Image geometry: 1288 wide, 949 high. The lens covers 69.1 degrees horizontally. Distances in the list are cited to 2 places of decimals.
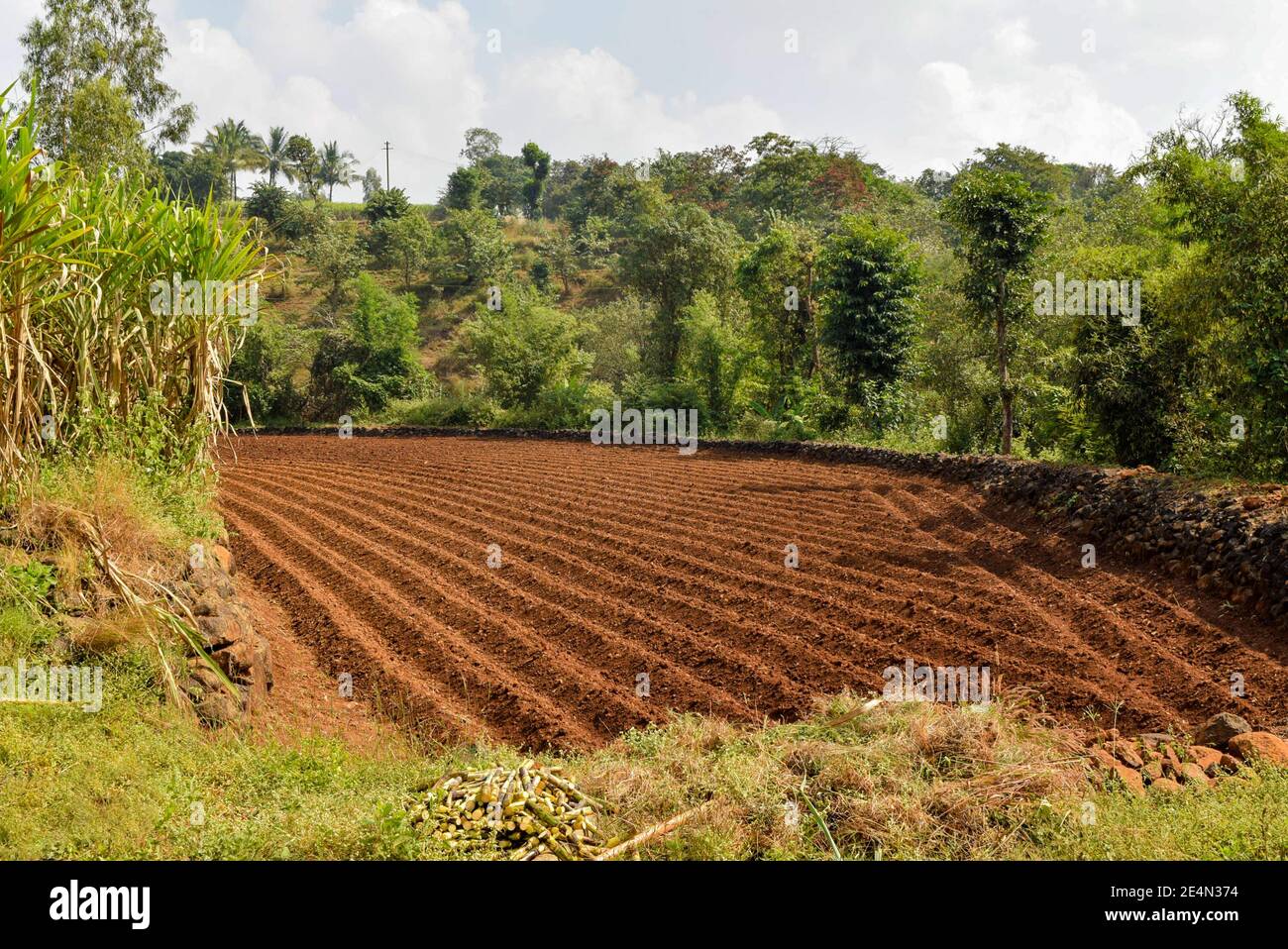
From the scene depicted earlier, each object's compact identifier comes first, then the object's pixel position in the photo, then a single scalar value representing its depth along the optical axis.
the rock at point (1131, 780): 4.04
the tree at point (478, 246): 44.75
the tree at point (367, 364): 28.09
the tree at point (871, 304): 19.38
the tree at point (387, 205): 50.97
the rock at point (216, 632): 5.16
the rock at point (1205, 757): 4.41
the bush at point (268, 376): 28.19
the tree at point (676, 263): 29.03
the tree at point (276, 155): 64.56
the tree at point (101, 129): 23.44
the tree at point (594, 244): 51.73
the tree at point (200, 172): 60.62
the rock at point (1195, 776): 4.12
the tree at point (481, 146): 84.62
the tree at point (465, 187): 59.62
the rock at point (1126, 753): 4.41
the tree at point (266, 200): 50.38
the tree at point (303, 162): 63.22
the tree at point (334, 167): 72.94
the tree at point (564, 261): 49.06
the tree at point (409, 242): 44.28
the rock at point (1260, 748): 4.30
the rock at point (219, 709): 4.77
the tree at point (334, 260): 38.22
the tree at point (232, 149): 61.34
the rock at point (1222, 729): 4.73
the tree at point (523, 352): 26.78
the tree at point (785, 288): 22.42
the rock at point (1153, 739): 4.76
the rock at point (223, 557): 6.75
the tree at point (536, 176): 67.75
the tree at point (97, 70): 23.78
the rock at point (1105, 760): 4.28
